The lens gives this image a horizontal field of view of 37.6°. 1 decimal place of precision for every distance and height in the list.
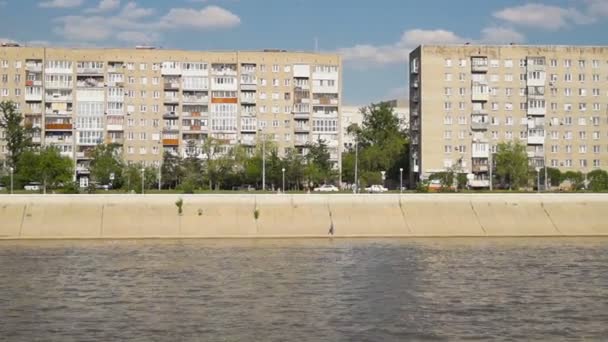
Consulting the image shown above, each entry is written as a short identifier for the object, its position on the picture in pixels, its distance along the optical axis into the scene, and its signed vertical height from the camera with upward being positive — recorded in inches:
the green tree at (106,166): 5162.4 +110.6
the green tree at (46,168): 4576.8 +85.6
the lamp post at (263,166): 5093.5 +112.8
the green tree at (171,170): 5324.8 +89.6
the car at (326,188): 4955.7 -13.9
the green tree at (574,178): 5191.9 +51.4
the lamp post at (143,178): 4617.1 +39.3
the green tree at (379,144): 5880.9 +291.3
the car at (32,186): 4810.5 -9.0
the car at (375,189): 4879.2 -17.6
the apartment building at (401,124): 7072.8 +466.7
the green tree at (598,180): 4439.7 +34.9
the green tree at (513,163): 5211.6 +137.3
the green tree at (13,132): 5310.0 +312.6
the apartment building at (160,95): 5531.5 +562.7
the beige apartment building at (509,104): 5428.2 +503.7
